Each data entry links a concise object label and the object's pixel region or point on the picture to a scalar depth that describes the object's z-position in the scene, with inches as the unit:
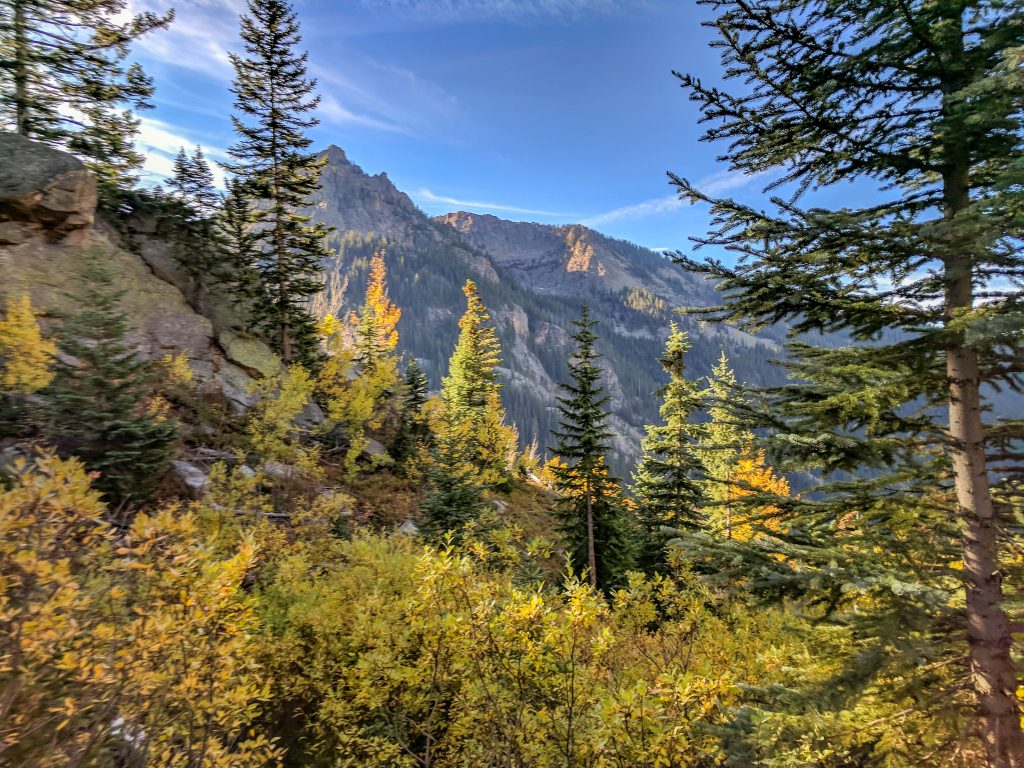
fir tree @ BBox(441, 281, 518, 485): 1432.1
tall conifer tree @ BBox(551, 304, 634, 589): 767.1
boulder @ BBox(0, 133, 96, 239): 686.5
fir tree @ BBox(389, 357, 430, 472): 1072.8
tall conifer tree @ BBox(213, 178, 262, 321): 964.6
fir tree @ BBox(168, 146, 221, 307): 975.0
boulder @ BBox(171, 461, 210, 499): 526.9
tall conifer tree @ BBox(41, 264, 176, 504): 450.6
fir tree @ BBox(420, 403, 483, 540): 687.7
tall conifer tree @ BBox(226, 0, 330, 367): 894.4
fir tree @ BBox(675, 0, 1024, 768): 169.3
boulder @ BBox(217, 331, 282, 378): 902.4
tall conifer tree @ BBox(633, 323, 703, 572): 852.6
